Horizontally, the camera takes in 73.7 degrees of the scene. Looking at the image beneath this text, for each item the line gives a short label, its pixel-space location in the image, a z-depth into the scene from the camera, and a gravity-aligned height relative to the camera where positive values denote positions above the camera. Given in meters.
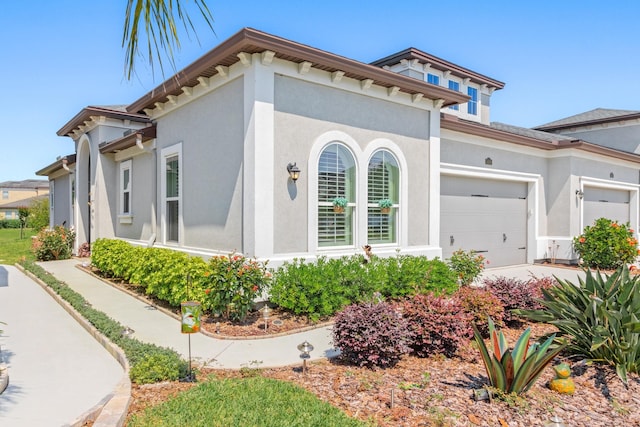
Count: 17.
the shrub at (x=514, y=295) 6.59 -1.34
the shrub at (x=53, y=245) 14.44 -1.26
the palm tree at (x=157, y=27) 2.24 +0.98
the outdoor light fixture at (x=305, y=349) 4.39 -1.44
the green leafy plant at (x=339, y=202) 8.22 +0.14
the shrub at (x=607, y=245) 13.16 -1.12
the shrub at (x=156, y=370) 4.26 -1.64
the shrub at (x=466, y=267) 9.39 -1.27
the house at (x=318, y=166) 7.45 +1.03
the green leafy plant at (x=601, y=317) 4.70 -1.30
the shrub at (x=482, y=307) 5.91 -1.36
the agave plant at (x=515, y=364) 3.84 -1.40
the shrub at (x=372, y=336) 4.74 -1.43
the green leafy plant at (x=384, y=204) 9.02 +0.11
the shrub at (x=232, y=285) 6.46 -1.16
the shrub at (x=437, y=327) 5.16 -1.43
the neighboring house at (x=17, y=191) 67.44 +2.87
